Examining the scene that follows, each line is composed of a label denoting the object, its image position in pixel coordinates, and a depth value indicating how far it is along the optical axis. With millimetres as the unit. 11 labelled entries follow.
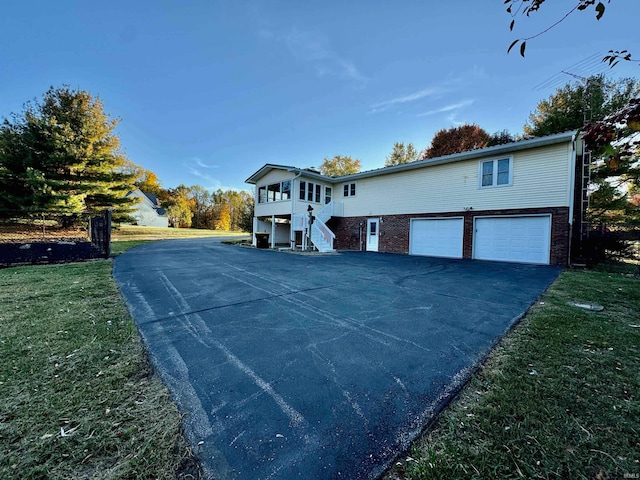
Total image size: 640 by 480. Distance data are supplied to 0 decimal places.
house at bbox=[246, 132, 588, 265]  10047
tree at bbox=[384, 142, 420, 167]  29539
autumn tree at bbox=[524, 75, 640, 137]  14531
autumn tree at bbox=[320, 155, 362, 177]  33906
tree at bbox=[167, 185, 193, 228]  42219
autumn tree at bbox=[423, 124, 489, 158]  23000
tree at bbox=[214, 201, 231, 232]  47375
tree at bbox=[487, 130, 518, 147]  20719
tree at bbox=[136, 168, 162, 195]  47656
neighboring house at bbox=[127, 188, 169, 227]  37969
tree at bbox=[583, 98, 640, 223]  13859
